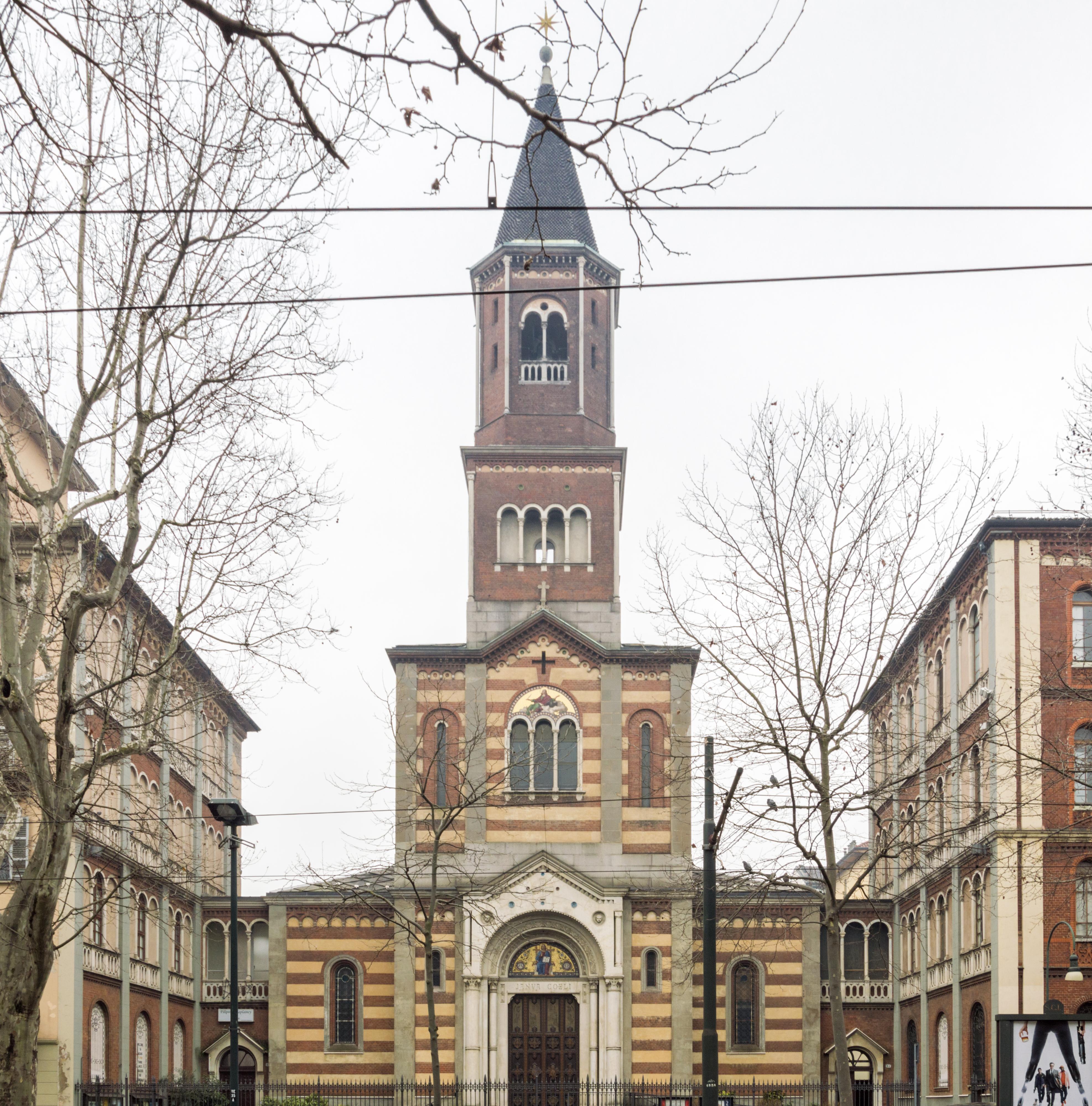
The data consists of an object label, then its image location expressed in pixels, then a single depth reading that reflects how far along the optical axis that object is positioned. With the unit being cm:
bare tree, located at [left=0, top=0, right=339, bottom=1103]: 1538
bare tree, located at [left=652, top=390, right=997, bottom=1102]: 2412
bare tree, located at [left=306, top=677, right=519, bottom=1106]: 4212
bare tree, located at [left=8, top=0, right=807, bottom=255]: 802
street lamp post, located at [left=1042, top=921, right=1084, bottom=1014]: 2614
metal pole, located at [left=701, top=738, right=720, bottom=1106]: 1933
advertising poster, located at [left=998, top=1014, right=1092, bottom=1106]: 1922
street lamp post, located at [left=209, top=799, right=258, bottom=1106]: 2266
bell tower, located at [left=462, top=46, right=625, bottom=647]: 4709
